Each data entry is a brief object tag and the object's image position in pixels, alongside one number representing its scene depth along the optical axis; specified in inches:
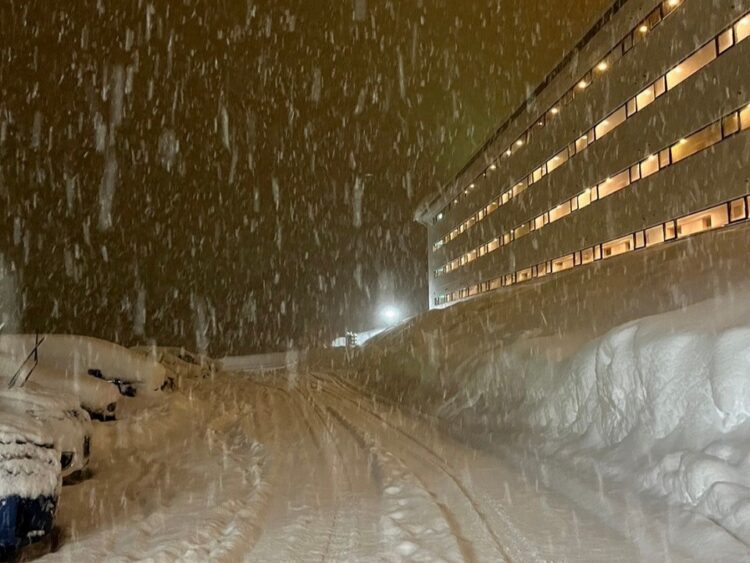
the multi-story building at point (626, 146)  715.4
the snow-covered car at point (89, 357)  386.0
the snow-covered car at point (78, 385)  322.3
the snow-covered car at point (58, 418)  236.1
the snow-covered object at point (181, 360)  958.0
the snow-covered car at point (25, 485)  178.9
